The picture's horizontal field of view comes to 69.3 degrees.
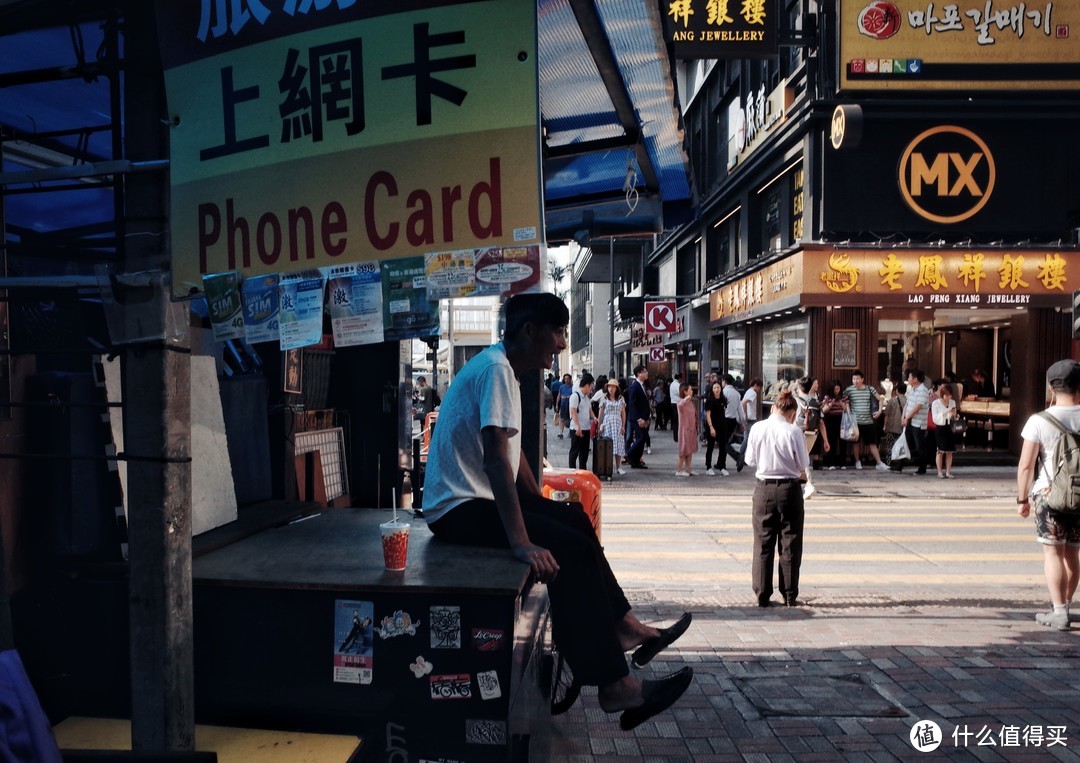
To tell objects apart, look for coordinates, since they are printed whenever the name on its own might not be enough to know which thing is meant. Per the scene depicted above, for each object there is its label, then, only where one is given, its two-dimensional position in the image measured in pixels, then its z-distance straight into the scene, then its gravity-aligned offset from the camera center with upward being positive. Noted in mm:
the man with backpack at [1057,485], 5910 -972
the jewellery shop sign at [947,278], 17422 +1879
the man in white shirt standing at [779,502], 6645 -1181
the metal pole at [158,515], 2338 -429
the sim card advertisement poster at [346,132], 2400 +750
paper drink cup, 3201 -718
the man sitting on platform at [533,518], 3418 -716
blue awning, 3510 +1554
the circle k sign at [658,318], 16938 +1045
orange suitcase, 5988 -932
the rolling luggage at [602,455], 14234 -1613
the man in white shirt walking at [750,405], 17375 -953
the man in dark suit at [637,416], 16984 -1090
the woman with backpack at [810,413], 15867 -1019
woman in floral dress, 16109 -1065
